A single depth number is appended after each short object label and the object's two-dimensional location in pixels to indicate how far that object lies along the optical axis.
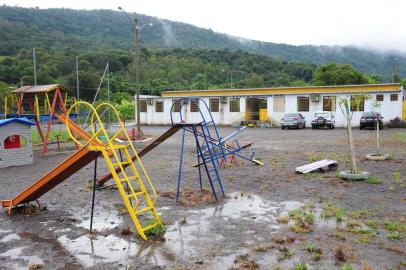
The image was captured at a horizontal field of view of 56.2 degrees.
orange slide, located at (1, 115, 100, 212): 6.59
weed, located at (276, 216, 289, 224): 6.48
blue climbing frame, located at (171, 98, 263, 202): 7.86
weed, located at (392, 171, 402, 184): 9.52
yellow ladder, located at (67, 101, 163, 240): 5.70
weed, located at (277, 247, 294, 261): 4.95
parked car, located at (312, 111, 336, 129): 29.58
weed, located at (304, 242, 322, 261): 4.89
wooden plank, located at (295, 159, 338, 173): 10.98
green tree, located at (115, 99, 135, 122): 44.59
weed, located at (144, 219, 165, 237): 5.89
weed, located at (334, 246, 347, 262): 4.84
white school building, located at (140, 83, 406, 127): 29.61
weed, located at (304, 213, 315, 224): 6.49
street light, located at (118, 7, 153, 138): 21.12
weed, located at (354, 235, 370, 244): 5.42
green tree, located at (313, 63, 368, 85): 64.25
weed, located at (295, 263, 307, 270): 4.56
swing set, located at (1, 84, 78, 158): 15.71
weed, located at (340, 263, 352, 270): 4.52
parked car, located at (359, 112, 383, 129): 27.23
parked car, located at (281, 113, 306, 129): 29.94
